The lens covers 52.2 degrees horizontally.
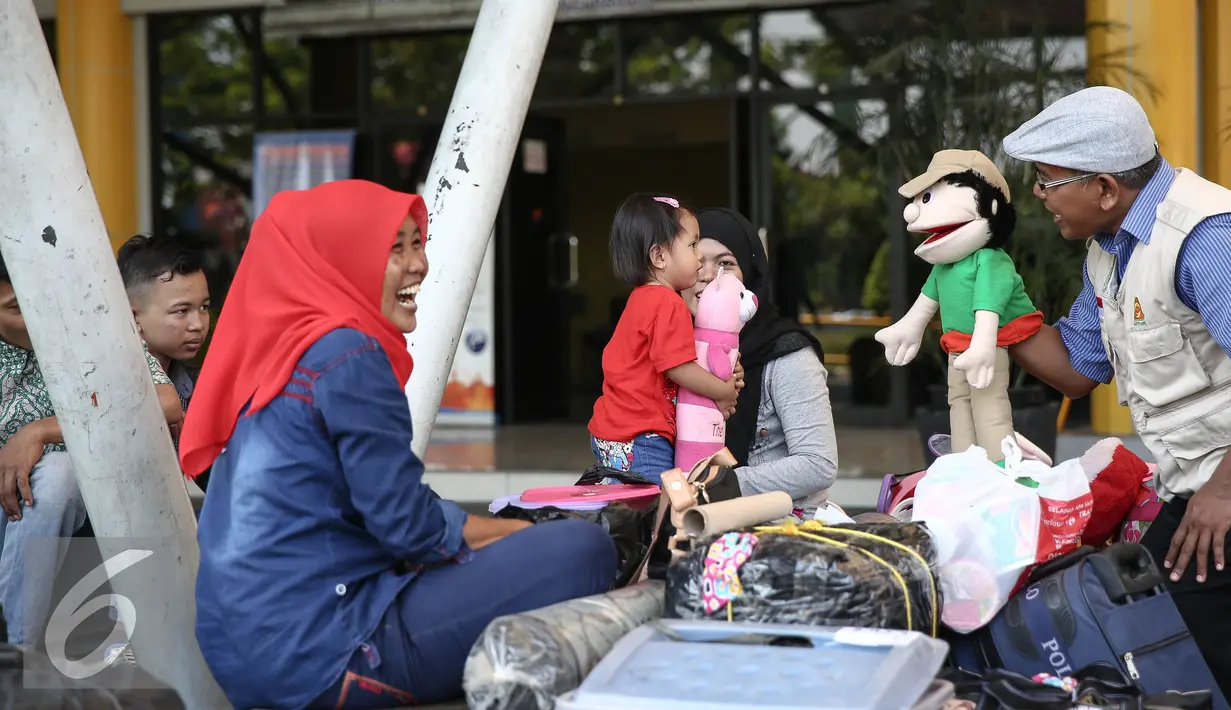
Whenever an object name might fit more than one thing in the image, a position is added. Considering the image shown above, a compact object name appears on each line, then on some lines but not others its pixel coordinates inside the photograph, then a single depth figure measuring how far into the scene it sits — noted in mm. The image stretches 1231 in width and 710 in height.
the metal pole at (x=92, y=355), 2789
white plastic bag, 2695
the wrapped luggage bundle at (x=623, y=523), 2922
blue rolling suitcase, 2631
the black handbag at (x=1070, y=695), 2395
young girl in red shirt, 3730
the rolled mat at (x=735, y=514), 2609
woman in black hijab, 3510
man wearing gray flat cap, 2742
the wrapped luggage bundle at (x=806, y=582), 2459
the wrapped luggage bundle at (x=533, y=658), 2248
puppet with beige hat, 3410
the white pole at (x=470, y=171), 3486
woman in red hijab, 2385
